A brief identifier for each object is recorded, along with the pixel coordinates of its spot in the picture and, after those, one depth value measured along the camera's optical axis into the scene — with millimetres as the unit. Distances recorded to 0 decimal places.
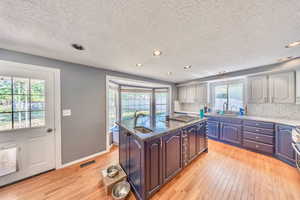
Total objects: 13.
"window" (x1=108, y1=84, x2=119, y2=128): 3293
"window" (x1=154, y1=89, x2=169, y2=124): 4959
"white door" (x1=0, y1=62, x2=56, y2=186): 1661
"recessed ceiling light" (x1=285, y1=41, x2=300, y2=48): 1580
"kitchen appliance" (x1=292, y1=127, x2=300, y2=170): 1615
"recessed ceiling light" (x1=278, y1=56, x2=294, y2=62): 2163
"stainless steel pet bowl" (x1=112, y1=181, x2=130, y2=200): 1412
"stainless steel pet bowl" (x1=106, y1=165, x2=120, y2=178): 1662
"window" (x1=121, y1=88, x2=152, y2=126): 3948
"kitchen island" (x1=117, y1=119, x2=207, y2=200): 1364
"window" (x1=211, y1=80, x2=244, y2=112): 3484
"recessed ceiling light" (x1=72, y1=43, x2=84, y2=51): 1602
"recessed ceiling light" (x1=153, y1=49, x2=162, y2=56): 1784
